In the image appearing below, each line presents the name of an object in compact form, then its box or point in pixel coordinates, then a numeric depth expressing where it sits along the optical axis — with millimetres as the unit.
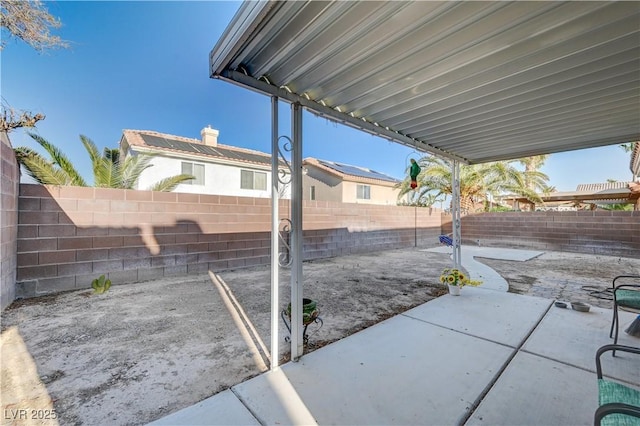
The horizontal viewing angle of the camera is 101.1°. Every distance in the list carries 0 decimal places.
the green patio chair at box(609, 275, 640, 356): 2055
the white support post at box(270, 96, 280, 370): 1886
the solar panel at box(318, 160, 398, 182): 15061
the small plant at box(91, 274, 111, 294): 3697
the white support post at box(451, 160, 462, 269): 4270
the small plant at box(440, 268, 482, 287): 3545
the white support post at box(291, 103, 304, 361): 1971
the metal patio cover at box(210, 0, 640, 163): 1367
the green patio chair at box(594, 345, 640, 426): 815
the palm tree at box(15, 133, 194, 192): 3994
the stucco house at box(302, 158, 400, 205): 13931
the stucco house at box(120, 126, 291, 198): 9938
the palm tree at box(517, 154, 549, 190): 12998
